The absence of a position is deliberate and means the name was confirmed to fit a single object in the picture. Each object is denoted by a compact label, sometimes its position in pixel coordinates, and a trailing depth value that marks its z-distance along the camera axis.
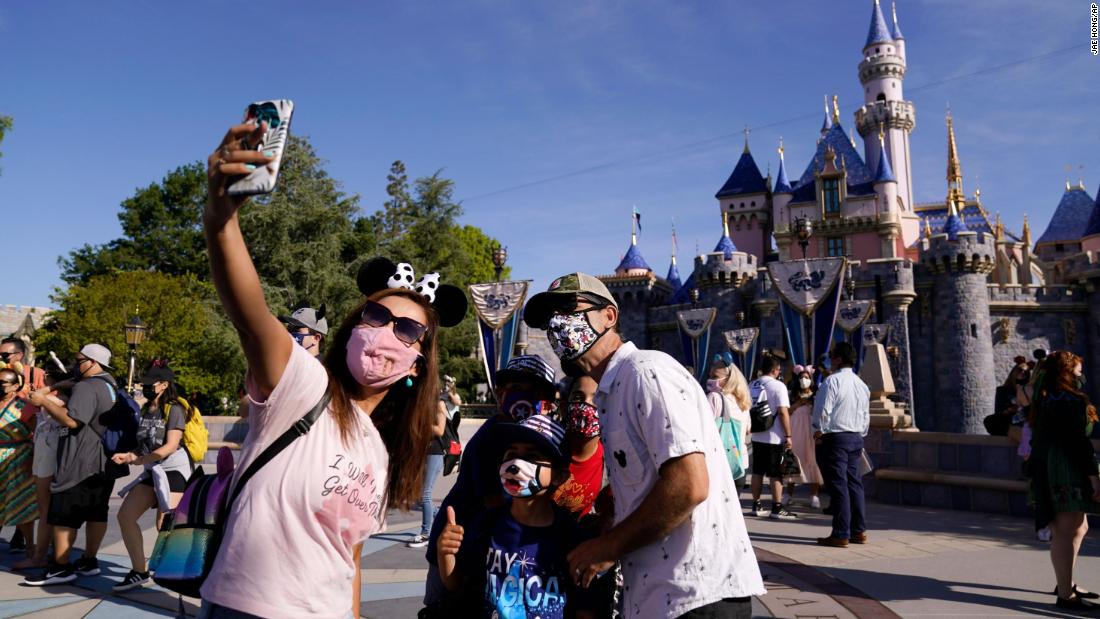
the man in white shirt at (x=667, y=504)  1.99
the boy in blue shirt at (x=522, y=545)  2.42
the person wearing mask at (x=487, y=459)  2.68
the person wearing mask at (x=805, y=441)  9.33
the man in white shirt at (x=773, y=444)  8.52
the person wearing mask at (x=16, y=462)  6.11
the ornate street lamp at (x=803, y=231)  16.36
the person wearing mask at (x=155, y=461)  5.24
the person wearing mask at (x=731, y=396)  8.01
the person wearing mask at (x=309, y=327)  4.57
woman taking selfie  1.56
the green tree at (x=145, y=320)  33.50
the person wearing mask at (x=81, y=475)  5.39
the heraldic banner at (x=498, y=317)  16.16
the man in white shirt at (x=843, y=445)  6.58
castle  32.78
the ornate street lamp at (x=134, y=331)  18.24
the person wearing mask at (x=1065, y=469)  4.57
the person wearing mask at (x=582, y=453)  2.86
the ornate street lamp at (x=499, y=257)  17.91
